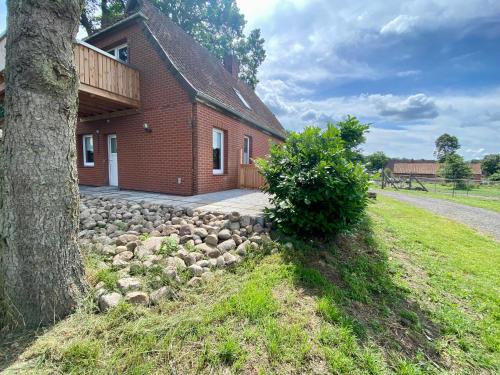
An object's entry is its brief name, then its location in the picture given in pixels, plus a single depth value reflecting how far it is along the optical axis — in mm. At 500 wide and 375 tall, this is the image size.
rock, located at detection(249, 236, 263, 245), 3528
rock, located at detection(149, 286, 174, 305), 2234
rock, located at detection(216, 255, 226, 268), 2971
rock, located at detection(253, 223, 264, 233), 3861
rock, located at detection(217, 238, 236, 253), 3326
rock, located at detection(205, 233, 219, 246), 3482
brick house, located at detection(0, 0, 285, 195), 6727
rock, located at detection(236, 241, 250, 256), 3250
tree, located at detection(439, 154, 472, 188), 24656
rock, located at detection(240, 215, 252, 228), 4012
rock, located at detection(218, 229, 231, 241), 3641
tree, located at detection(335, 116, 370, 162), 5797
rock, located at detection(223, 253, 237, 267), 2994
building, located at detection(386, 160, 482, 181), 43819
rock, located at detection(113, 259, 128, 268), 2742
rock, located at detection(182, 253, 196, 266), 2928
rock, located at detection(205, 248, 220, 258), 3166
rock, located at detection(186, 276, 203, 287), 2527
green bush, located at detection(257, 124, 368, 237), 3475
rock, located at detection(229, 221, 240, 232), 3922
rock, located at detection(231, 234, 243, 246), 3543
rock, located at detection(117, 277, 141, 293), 2299
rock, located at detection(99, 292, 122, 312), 2043
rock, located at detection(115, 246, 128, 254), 3085
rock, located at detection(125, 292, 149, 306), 2156
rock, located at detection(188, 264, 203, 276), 2701
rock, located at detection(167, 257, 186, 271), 2750
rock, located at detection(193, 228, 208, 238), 3666
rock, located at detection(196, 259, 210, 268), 2867
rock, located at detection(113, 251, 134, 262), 2914
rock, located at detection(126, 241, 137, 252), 3198
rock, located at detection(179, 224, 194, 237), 3740
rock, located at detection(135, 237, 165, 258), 3054
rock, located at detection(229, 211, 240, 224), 4090
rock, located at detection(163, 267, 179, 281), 2530
